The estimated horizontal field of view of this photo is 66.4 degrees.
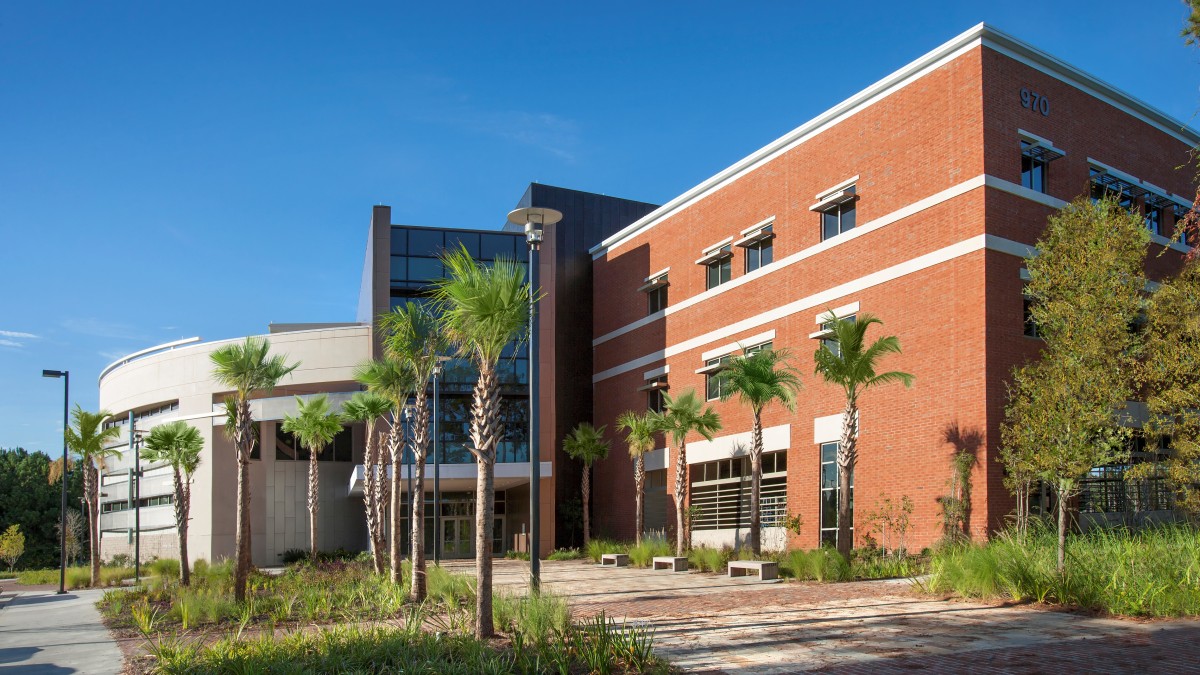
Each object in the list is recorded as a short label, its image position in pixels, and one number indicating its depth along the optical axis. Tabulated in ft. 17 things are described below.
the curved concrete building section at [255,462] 137.18
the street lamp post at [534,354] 45.96
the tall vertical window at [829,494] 85.35
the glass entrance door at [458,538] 137.80
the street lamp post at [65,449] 101.76
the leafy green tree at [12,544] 162.81
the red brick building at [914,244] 73.20
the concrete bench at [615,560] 100.26
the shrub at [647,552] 96.89
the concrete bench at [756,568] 70.54
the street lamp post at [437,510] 83.51
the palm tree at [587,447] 124.26
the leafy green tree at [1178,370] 65.82
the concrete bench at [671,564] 87.10
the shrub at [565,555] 117.39
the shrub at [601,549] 108.47
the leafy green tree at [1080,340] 55.77
